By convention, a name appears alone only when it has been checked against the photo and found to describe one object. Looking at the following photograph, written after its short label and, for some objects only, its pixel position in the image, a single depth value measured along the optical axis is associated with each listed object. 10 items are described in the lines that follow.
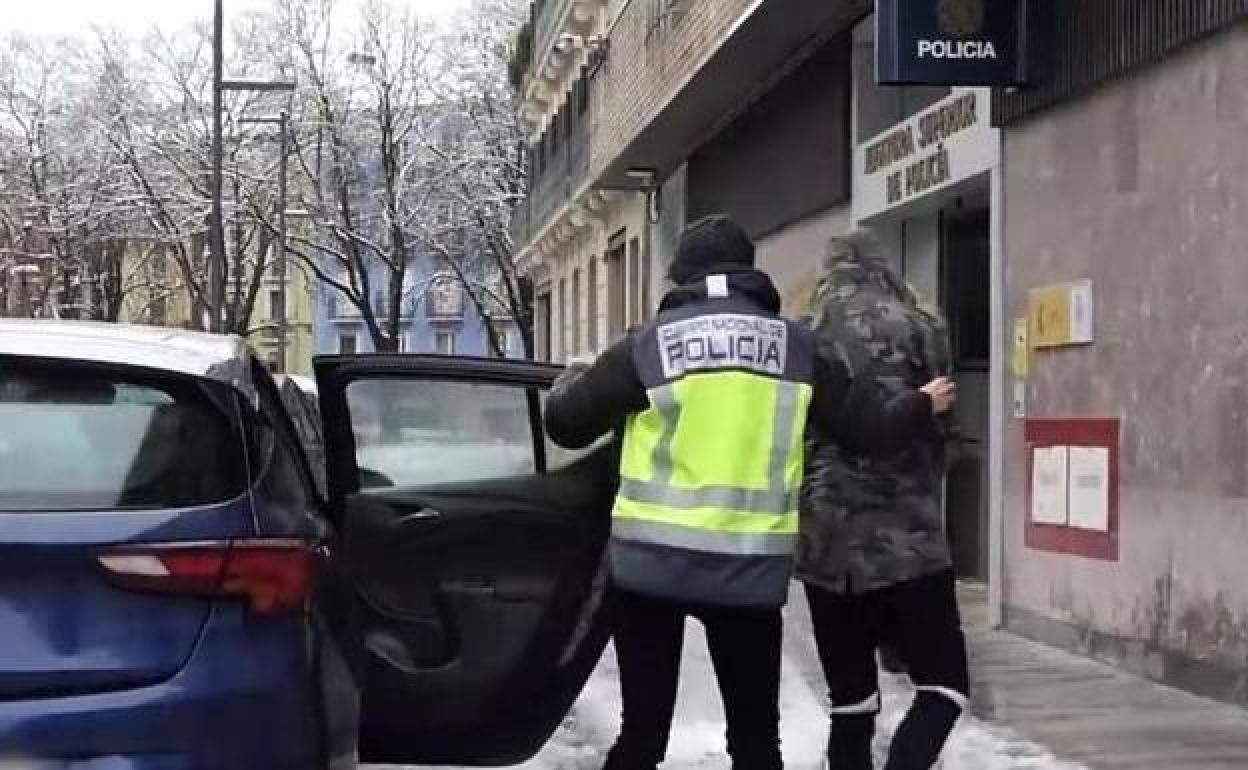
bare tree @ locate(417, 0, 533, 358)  48.91
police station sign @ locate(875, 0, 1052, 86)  10.39
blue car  4.04
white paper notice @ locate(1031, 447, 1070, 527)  10.25
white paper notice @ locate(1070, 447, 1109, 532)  9.69
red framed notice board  9.65
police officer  4.87
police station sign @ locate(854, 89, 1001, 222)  11.59
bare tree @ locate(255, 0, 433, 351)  49.09
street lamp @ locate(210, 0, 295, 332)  31.97
